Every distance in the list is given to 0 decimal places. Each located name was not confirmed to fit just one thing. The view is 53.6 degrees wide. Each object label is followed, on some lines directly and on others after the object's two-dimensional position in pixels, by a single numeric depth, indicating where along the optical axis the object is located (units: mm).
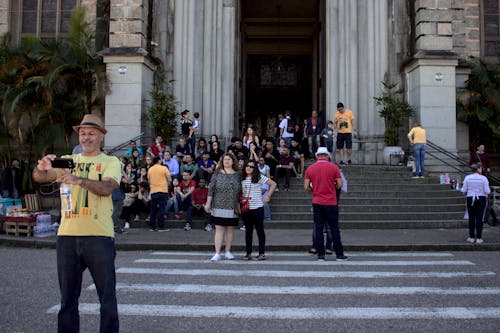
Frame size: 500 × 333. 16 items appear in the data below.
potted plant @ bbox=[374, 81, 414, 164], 16203
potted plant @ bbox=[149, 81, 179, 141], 16188
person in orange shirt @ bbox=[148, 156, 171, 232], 11838
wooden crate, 11266
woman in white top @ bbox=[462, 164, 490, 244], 10234
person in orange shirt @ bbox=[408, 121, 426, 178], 14391
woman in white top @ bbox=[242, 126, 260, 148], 15368
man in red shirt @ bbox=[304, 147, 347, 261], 8516
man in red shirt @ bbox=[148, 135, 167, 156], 14286
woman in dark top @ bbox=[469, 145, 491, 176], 14628
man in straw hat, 3695
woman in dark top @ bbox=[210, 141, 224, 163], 14570
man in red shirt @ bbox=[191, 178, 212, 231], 12508
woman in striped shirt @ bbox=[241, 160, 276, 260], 8625
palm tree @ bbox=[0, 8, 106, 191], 15172
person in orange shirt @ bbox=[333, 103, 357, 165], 15742
